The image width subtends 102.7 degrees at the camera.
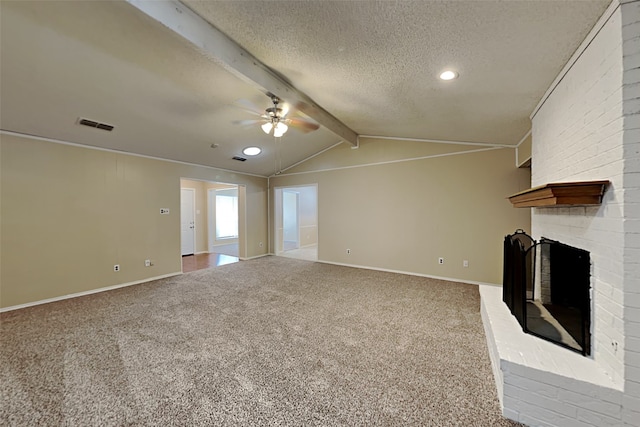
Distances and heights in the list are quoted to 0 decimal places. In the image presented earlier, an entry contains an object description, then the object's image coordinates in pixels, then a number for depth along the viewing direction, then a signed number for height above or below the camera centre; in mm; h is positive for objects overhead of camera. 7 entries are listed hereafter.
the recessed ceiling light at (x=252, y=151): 5396 +1315
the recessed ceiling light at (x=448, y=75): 2233 +1204
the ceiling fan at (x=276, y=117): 3258 +1246
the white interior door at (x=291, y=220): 8883 -313
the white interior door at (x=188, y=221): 7793 -264
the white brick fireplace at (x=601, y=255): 1340 -268
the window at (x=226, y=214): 8930 -73
